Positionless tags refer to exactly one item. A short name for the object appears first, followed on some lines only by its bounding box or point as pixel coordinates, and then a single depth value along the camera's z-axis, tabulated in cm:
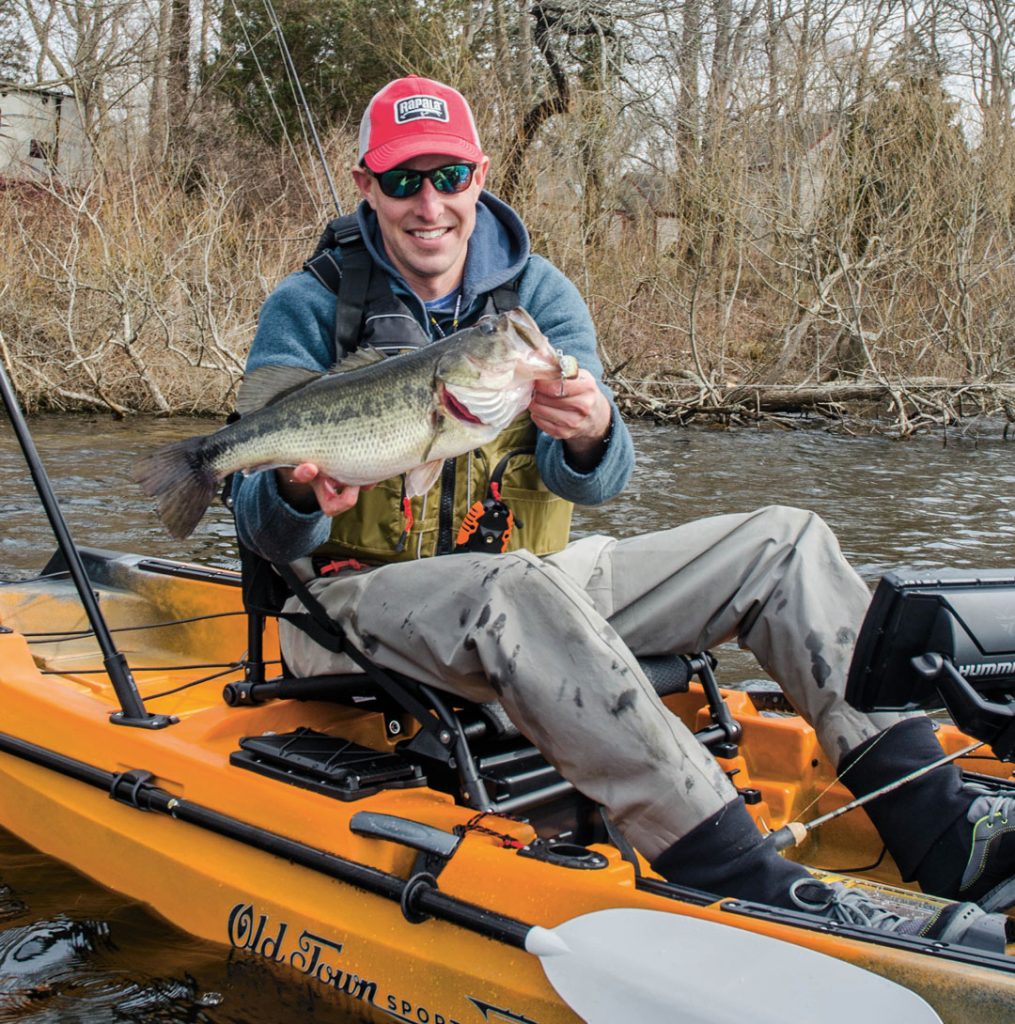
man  267
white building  1947
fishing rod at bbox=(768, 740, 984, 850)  279
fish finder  248
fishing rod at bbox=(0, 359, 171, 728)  345
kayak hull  250
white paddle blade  220
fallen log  1440
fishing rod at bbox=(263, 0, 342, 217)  462
